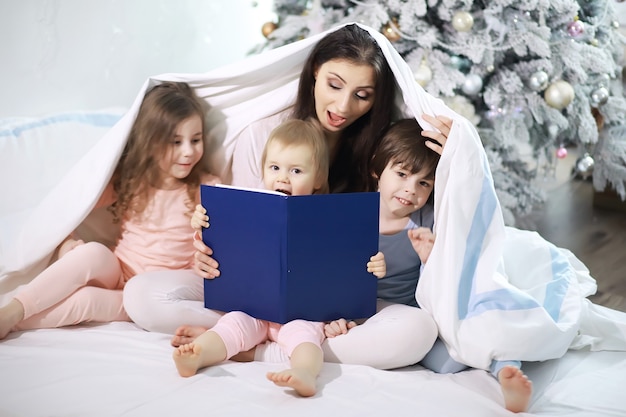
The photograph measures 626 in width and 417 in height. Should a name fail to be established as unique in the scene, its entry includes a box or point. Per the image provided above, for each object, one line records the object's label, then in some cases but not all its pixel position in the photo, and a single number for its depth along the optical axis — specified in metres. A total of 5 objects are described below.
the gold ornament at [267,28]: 2.58
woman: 1.33
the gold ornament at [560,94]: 2.30
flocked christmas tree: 2.26
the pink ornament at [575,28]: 2.30
